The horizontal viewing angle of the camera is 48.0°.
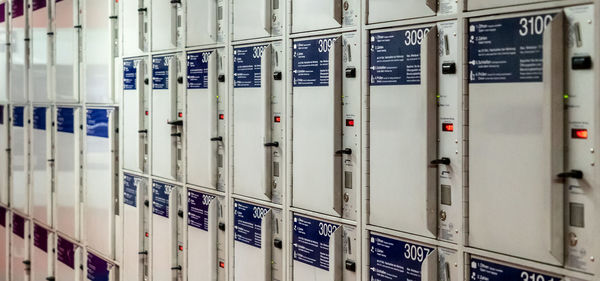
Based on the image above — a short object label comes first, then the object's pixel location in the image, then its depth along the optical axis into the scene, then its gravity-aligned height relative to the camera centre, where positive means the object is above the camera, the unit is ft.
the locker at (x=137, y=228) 20.25 -3.14
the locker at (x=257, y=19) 14.28 +2.32
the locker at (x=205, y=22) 16.30 +2.56
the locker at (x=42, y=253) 26.66 -5.24
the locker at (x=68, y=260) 23.98 -4.98
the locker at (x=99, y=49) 21.44 +2.51
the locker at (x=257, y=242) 14.64 -2.66
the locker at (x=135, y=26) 19.86 +2.96
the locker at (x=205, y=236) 16.62 -2.85
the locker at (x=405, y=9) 10.50 +1.86
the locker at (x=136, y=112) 19.95 +0.38
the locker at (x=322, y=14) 12.30 +2.08
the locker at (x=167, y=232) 18.49 -3.02
